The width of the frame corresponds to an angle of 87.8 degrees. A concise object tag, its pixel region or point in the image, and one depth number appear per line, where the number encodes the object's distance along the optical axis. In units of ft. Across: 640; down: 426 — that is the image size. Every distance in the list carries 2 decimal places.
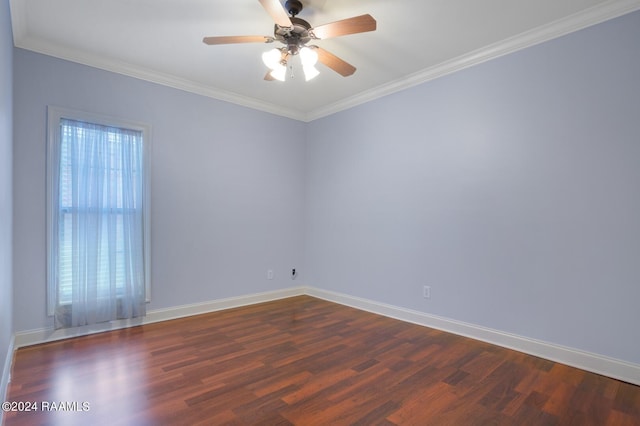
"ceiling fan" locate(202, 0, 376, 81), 6.82
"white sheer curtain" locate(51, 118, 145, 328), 9.95
